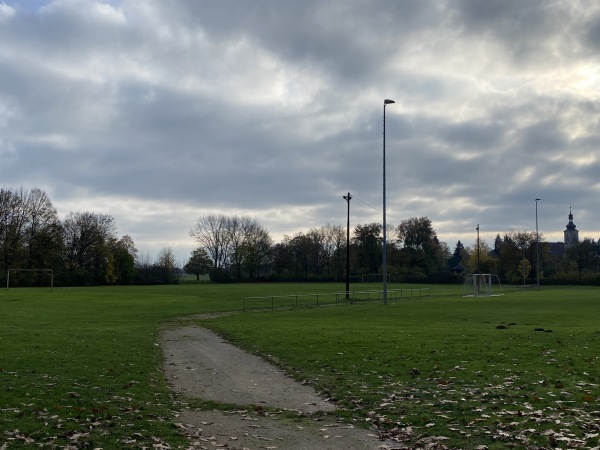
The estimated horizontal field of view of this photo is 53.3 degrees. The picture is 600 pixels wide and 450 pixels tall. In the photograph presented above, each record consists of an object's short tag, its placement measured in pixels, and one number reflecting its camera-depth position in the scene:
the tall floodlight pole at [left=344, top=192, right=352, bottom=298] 58.80
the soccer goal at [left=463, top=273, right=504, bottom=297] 69.56
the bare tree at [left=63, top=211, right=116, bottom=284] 111.25
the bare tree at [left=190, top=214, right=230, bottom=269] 138.00
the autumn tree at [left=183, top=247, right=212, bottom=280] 137.38
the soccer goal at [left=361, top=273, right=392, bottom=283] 129.12
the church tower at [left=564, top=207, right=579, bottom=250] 190.61
